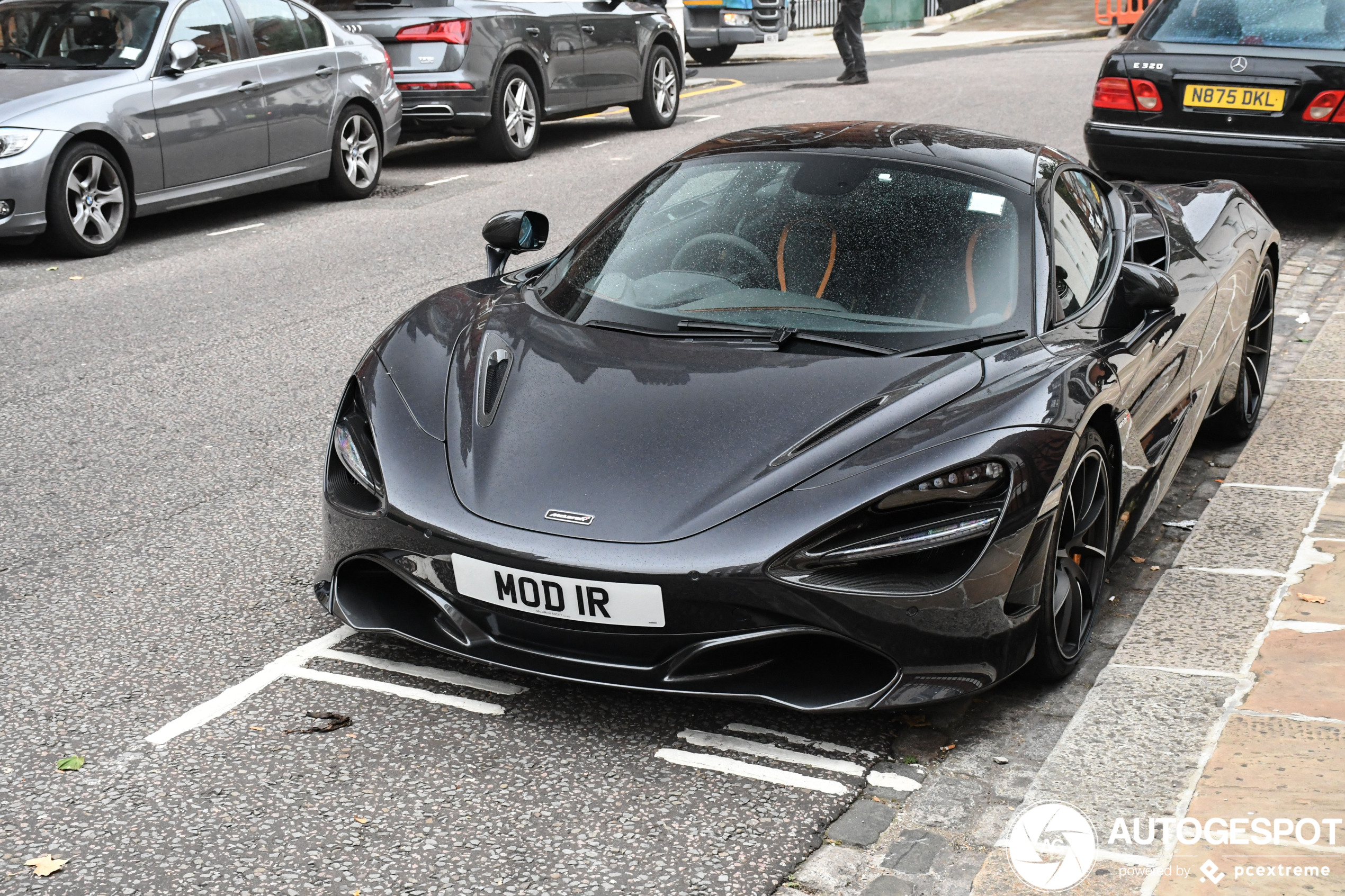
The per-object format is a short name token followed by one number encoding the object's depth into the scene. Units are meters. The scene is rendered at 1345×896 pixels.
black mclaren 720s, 3.36
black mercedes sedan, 9.14
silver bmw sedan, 9.09
